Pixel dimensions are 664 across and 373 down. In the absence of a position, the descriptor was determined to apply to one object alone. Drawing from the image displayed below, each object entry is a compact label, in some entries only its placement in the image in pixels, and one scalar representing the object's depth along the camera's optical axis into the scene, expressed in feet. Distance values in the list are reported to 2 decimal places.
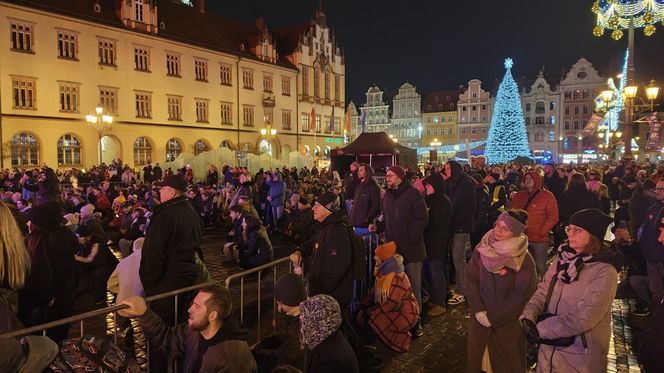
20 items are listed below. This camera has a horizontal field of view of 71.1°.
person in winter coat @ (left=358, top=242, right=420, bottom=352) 18.37
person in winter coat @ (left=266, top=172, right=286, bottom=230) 46.83
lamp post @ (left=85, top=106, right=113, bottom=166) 76.18
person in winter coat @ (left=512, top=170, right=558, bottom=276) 23.08
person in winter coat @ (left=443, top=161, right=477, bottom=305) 24.44
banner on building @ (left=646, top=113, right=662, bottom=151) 70.74
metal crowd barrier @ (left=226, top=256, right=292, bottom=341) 15.97
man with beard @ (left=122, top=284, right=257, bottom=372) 9.73
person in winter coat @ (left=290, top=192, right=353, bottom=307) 15.37
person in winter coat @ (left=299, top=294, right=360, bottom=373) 9.79
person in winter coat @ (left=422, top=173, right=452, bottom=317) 22.48
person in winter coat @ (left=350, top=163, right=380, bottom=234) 25.18
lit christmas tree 147.74
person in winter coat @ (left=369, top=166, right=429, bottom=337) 20.24
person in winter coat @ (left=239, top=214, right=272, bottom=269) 28.09
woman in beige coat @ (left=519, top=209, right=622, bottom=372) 10.75
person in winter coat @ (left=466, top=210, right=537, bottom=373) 12.19
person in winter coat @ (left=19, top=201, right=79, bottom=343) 13.73
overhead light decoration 58.75
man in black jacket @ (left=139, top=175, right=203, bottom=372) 14.94
